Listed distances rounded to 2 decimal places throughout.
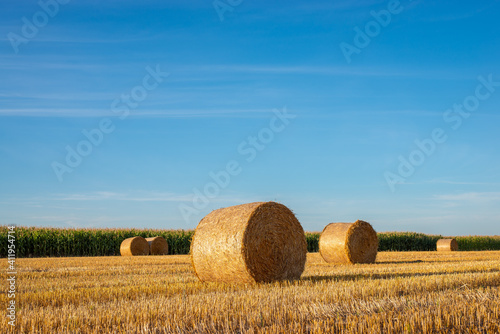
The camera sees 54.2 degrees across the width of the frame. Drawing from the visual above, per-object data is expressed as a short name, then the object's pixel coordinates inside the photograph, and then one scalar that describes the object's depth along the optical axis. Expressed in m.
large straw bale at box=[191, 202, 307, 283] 9.36
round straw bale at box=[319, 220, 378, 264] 16.88
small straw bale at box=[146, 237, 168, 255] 26.43
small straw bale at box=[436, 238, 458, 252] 32.44
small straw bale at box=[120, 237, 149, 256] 24.80
